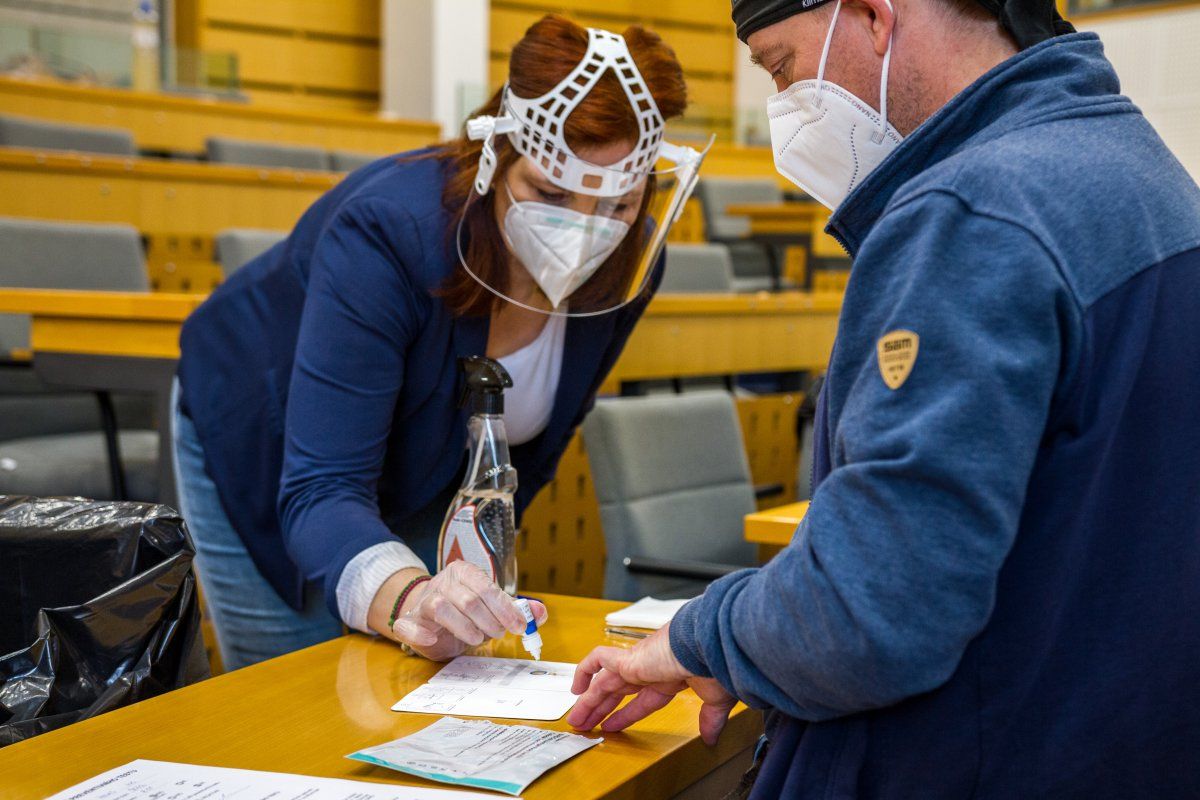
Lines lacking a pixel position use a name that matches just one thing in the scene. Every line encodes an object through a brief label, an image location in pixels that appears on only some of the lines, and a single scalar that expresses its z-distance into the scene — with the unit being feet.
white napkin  4.59
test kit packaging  3.12
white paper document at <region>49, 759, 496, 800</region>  3.02
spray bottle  4.56
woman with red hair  4.64
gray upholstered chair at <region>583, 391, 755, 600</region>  7.84
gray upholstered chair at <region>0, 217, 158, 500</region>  9.64
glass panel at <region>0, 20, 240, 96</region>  25.12
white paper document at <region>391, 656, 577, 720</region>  3.75
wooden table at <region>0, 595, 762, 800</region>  3.25
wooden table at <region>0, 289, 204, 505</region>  8.38
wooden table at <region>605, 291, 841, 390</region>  11.05
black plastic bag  3.66
